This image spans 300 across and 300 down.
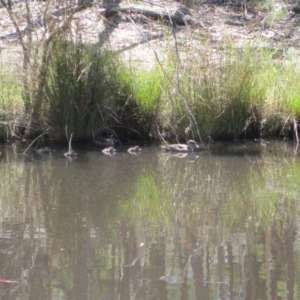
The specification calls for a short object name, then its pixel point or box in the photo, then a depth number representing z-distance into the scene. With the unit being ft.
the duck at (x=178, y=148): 49.88
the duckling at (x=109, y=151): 49.05
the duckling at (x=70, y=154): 47.78
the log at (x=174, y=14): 74.79
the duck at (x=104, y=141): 51.65
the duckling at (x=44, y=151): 48.91
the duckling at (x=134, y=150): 49.29
